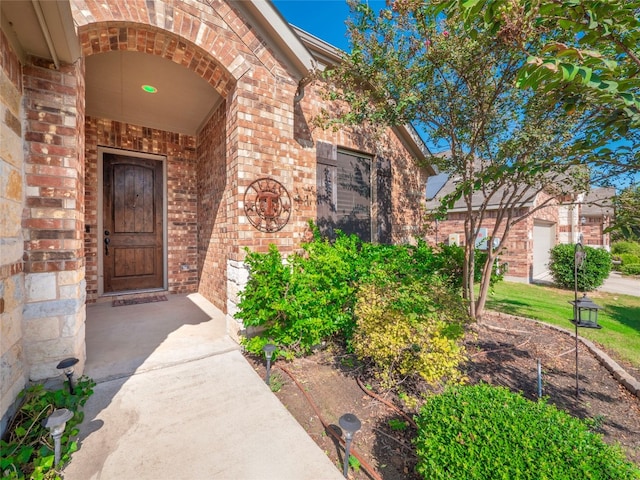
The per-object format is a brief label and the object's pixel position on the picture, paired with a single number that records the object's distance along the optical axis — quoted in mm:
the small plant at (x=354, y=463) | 1795
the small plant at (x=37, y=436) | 1536
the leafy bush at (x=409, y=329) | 2391
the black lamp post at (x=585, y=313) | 2830
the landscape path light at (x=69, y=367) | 2130
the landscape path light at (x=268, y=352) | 2617
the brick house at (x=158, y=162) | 2113
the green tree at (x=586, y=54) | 1211
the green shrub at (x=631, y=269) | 11852
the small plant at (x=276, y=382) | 2604
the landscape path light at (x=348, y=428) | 1656
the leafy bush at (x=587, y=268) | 8195
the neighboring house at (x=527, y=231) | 9648
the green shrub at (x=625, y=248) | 13805
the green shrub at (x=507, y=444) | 1185
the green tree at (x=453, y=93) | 3348
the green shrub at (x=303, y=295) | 2949
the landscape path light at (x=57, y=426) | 1553
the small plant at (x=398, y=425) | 2224
